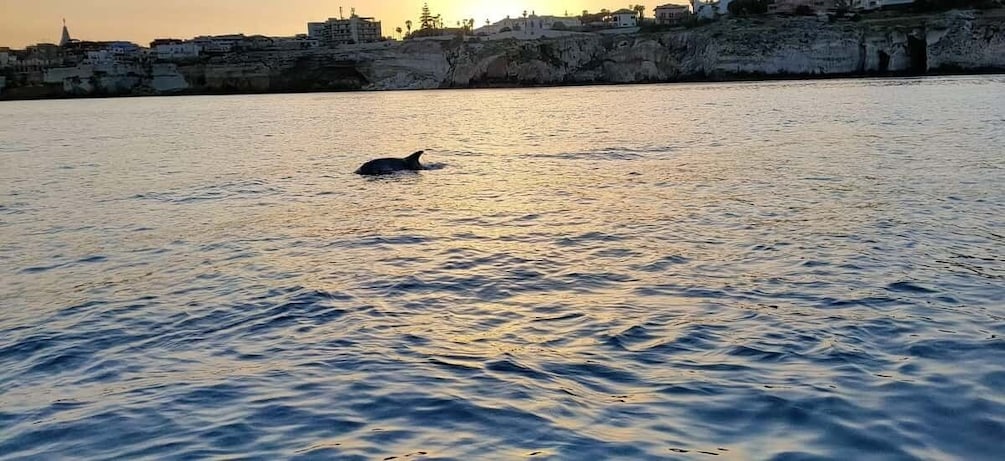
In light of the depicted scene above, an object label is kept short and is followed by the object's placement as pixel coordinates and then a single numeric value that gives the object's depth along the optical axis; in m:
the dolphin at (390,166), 26.44
